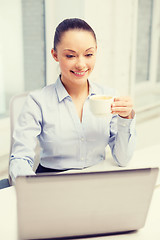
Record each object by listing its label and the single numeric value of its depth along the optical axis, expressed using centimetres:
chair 137
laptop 60
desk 75
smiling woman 113
